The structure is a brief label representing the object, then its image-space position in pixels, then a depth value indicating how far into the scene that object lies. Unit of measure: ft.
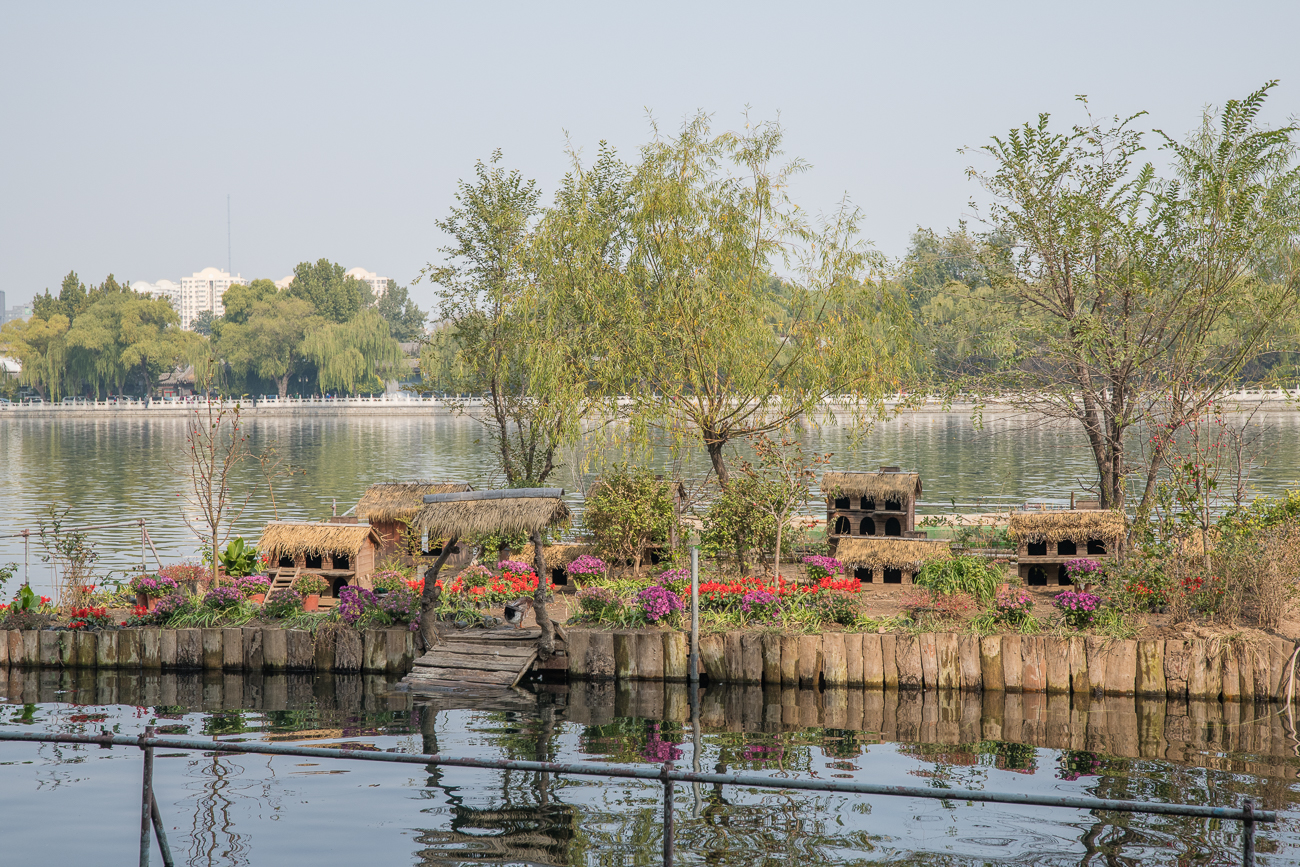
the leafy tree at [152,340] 374.63
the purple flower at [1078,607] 49.67
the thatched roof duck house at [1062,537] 61.72
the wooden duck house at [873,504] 71.87
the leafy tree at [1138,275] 64.64
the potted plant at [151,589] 57.62
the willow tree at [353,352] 367.04
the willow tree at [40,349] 375.66
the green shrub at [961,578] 55.88
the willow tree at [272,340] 376.89
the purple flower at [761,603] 53.16
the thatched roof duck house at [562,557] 66.23
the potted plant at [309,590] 60.03
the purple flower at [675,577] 55.71
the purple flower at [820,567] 60.08
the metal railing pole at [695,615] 49.56
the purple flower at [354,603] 54.75
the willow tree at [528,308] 72.02
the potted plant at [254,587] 59.77
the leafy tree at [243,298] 404.77
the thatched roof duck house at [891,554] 63.05
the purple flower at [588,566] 63.62
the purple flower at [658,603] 52.80
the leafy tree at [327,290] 403.54
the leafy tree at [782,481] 62.80
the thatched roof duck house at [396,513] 69.62
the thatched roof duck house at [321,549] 63.16
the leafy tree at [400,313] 490.08
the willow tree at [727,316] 71.26
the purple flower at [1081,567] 56.54
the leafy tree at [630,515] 65.72
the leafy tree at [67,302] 402.11
